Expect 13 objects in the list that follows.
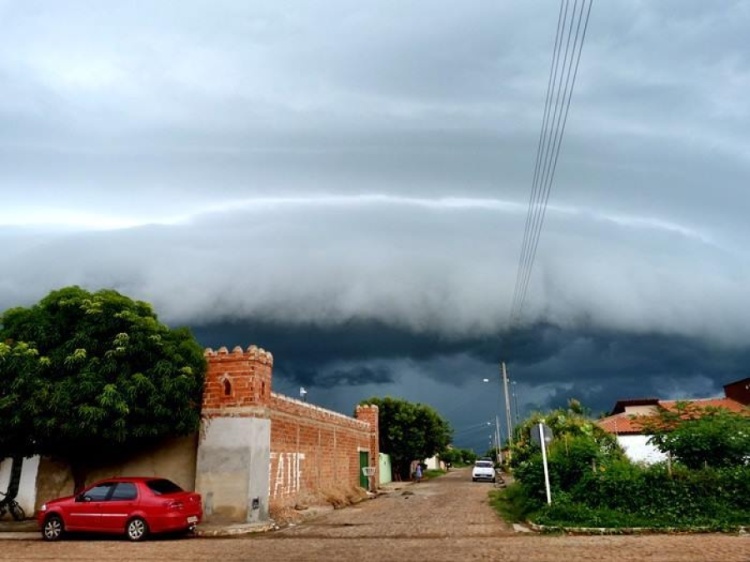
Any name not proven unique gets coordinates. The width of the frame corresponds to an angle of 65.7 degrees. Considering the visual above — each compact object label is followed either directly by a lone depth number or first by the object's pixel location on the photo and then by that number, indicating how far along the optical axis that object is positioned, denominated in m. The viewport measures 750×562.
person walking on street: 51.50
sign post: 16.43
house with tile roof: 35.47
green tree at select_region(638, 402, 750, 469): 15.88
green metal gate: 32.91
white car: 47.78
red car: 14.63
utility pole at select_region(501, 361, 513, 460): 43.09
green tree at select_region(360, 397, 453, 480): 51.38
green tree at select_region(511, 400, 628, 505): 16.55
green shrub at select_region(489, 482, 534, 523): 17.98
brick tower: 17.75
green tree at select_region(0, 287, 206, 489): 16.34
